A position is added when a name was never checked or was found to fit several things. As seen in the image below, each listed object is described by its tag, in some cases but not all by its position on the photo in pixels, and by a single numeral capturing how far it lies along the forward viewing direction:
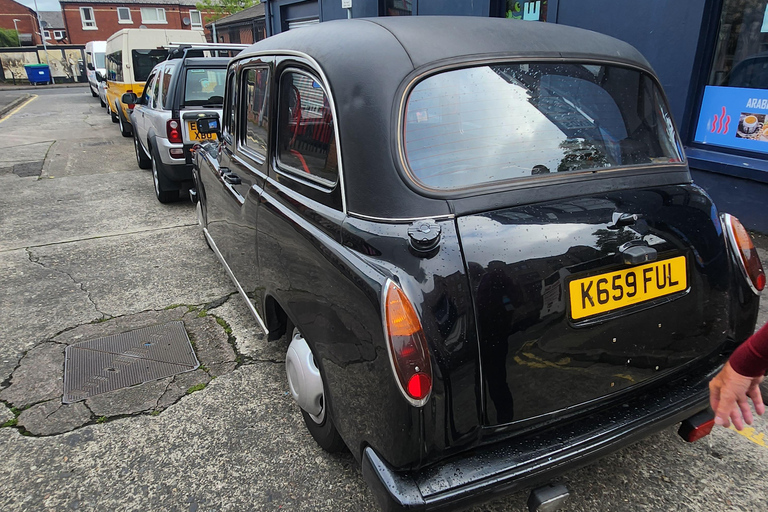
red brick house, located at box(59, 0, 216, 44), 53.69
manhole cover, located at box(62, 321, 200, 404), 3.23
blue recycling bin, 35.31
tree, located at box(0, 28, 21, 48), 48.47
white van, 21.06
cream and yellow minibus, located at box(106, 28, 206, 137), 12.32
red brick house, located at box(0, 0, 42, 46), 59.28
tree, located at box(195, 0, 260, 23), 37.90
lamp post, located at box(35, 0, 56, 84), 37.55
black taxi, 1.75
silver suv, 6.55
